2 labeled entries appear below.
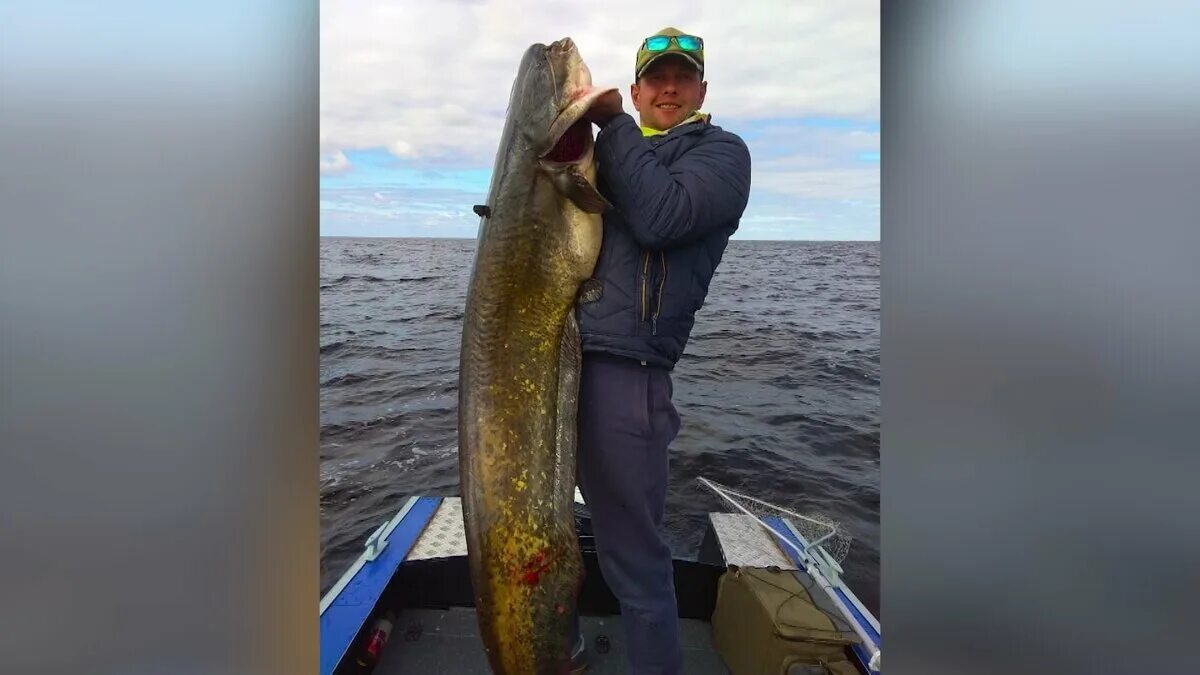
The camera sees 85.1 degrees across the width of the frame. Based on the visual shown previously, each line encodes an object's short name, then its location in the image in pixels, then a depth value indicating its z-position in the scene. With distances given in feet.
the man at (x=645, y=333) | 8.39
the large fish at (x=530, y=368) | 8.26
